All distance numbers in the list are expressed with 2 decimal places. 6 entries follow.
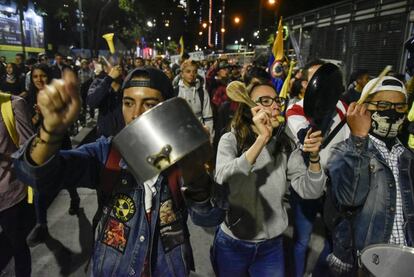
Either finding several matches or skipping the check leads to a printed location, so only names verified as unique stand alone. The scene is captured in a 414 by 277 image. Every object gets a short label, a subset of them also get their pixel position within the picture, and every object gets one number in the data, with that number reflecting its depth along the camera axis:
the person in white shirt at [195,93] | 6.38
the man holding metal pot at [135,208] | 1.76
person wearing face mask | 2.14
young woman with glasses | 2.41
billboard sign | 29.35
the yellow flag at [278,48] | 7.66
